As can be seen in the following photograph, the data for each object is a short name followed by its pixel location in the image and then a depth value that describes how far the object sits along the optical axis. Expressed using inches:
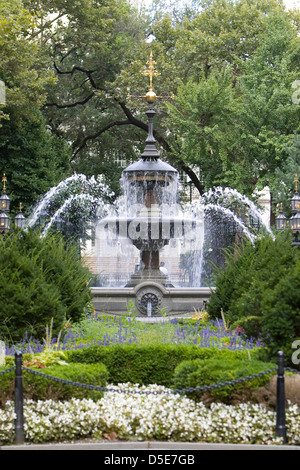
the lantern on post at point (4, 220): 1381.0
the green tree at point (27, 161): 2158.6
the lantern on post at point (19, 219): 1568.0
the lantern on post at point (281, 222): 1648.3
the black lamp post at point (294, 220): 1459.3
